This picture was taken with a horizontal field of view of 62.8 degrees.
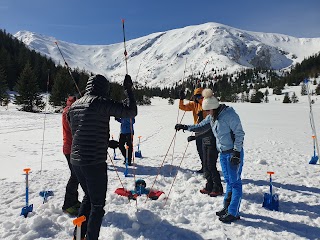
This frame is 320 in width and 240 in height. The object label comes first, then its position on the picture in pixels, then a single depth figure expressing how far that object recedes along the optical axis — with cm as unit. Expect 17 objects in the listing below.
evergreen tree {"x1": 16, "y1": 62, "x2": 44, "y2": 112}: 4153
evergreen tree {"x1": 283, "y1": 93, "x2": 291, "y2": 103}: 9530
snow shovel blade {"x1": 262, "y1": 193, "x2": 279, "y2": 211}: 585
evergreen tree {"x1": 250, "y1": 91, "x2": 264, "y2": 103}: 10456
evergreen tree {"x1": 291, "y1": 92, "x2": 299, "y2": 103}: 9789
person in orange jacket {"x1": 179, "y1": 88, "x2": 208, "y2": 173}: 789
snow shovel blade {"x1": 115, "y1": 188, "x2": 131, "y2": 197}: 639
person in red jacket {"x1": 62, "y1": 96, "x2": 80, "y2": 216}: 531
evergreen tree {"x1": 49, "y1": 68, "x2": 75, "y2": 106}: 4506
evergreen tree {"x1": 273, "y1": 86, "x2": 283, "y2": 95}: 12762
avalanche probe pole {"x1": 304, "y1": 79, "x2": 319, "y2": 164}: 983
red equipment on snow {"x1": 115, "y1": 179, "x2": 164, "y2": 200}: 629
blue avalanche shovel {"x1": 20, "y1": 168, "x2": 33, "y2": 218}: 517
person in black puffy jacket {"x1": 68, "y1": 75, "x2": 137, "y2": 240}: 377
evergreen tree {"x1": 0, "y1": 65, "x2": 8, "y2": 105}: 4522
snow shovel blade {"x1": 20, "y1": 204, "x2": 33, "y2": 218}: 517
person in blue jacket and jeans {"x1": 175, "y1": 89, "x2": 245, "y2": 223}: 506
